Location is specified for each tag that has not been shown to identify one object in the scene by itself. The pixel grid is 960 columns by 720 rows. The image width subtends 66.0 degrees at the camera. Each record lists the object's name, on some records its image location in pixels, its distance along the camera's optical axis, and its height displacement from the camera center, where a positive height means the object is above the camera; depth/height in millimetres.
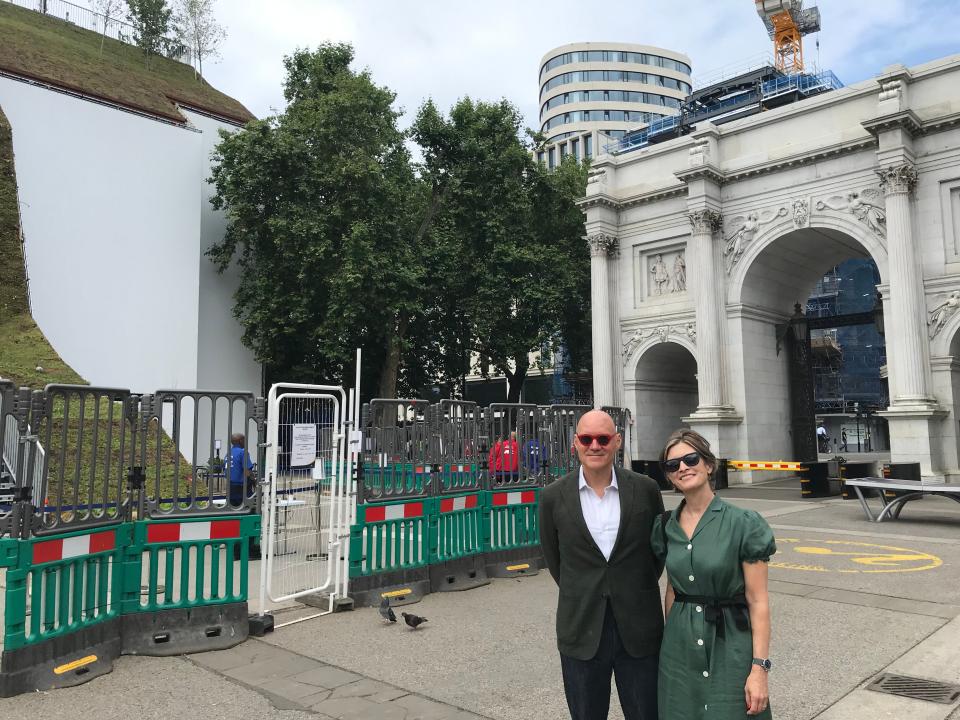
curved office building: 90438 +41212
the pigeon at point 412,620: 6734 -1796
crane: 56969 +30652
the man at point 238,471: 6896 -531
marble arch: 20984 +5963
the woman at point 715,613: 2713 -737
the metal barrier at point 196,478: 6398 -512
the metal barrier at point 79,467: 5570 -317
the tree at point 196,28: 41844 +22682
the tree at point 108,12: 41719 +23431
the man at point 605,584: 3109 -705
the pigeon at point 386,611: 6980 -1770
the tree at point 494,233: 31328 +8181
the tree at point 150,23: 39781 +22075
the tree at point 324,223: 28656 +8032
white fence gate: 7508 -578
